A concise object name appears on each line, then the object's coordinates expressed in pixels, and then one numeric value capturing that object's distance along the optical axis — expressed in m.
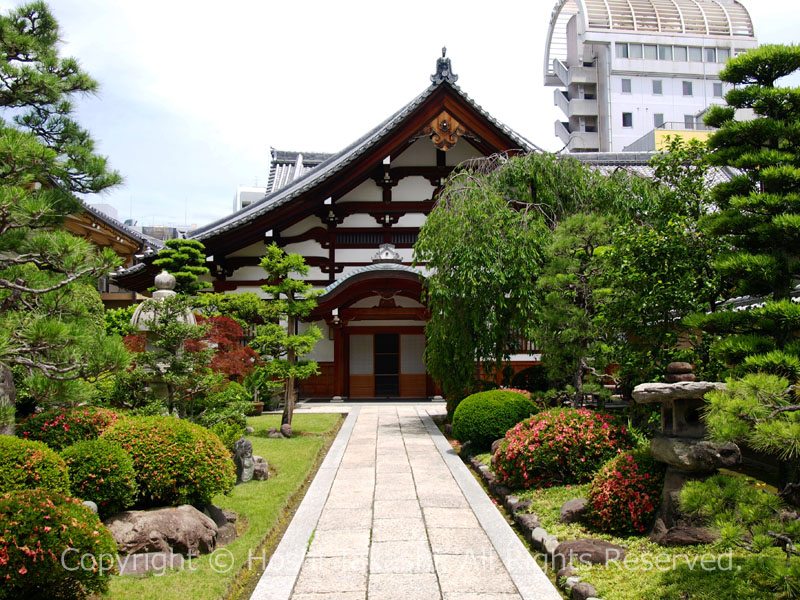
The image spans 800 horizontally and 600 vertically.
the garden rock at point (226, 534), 6.04
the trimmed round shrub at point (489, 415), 9.88
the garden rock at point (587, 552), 5.13
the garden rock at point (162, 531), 5.39
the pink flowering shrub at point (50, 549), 3.88
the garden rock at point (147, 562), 5.15
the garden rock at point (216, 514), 6.39
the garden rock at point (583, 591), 4.51
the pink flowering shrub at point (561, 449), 7.35
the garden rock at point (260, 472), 8.45
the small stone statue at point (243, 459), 8.23
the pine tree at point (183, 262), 14.05
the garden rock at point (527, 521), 6.22
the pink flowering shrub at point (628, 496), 5.68
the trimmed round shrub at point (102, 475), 5.39
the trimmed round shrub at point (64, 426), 6.05
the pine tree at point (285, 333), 11.72
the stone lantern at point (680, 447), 5.16
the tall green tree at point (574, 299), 8.85
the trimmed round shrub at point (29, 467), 4.75
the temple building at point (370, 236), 17.05
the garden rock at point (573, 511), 6.20
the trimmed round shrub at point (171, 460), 5.98
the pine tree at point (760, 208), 4.64
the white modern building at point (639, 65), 50.62
